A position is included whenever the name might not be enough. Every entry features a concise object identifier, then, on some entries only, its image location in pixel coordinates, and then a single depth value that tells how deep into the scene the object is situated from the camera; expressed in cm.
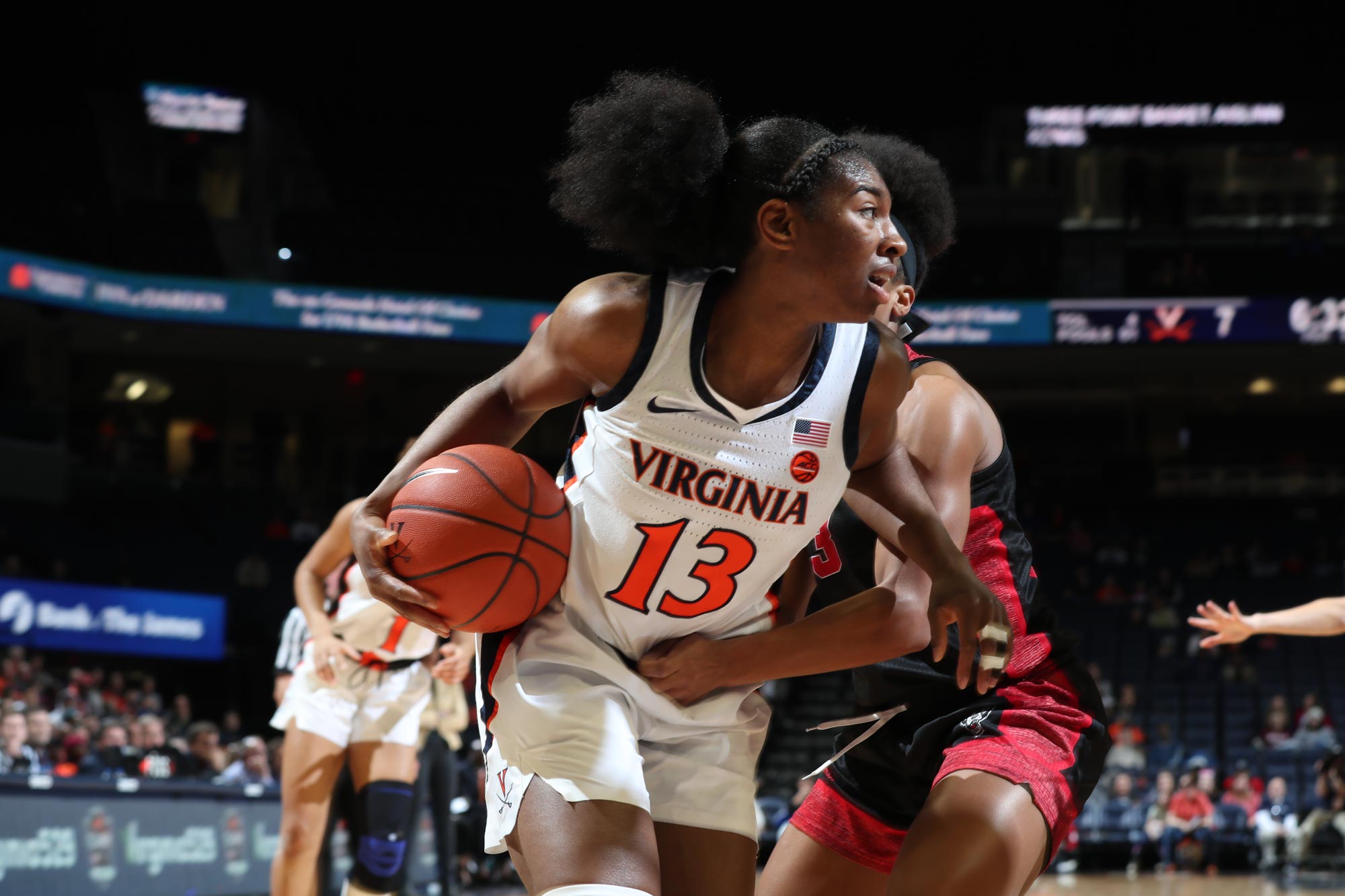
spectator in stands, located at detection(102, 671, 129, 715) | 1449
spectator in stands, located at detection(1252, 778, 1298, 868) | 1362
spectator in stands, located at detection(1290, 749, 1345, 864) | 1264
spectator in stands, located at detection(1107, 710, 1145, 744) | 1512
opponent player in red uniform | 258
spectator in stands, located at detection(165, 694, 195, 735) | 1473
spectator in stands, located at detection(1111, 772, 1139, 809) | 1438
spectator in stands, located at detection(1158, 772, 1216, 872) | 1391
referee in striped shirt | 635
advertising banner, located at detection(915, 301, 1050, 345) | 2083
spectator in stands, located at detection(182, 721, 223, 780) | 1141
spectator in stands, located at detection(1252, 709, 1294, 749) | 1516
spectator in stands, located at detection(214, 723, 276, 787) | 1100
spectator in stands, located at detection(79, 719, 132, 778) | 1045
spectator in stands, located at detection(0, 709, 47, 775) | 923
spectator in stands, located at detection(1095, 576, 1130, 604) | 2039
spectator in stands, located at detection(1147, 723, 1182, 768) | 1569
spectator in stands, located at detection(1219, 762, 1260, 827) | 1431
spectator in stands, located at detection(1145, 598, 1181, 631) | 1934
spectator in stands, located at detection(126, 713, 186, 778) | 1087
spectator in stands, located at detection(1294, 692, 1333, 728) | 1538
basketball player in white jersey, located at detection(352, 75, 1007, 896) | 245
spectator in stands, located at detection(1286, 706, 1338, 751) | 1483
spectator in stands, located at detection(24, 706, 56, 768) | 998
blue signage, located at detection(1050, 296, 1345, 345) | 2034
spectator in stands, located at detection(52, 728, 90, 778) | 1055
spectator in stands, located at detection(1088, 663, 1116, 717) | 1648
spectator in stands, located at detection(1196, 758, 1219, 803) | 1396
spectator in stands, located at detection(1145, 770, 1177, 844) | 1400
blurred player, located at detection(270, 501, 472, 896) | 530
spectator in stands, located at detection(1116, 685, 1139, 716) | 1587
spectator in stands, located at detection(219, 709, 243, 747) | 1520
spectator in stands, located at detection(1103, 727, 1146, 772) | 1509
